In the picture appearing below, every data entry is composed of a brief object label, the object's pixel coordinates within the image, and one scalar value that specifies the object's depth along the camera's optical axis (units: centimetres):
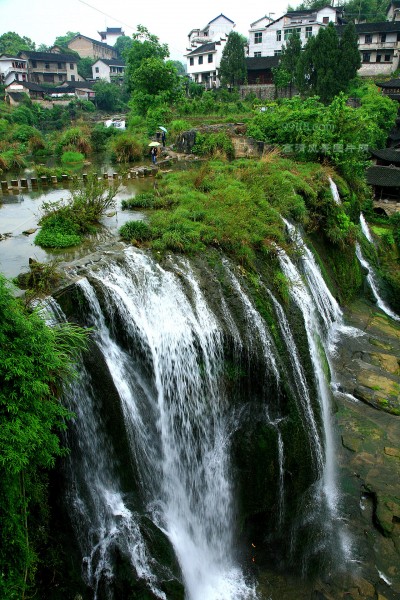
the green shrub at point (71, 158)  2115
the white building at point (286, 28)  4716
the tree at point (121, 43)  8760
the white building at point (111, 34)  9650
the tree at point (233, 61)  4309
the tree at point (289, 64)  4094
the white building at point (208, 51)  4872
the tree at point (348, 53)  3744
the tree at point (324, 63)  3712
